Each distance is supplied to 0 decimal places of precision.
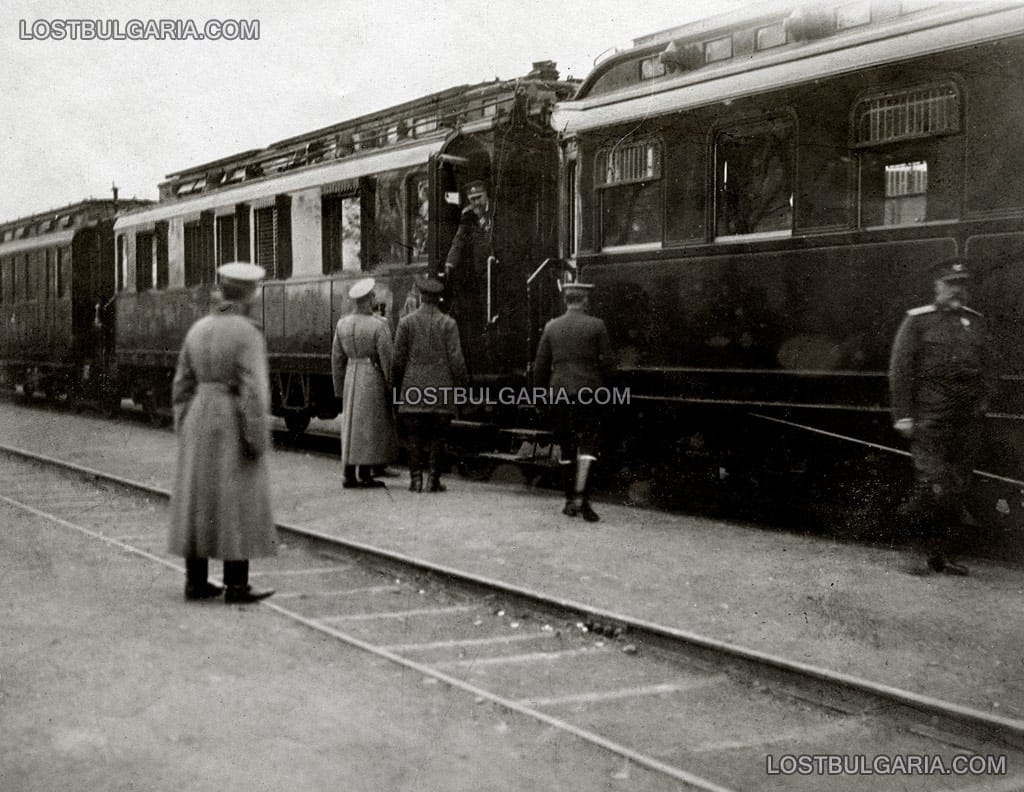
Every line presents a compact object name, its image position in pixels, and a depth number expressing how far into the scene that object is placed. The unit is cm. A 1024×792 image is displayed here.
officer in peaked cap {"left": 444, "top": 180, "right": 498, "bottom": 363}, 1130
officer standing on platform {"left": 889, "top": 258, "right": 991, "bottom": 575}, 682
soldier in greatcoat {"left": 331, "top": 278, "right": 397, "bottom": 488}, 903
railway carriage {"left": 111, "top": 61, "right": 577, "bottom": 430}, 1026
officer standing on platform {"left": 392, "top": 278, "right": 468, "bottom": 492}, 1014
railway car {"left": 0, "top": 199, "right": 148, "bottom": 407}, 1978
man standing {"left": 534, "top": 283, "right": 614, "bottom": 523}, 894
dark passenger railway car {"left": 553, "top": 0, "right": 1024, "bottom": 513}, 694
